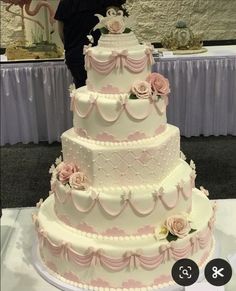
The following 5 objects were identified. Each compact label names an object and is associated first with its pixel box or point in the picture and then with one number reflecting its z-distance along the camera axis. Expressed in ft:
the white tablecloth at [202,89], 8.10
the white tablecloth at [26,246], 5.04
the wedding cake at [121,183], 4.82
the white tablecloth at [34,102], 9.09
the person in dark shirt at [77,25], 6.84
